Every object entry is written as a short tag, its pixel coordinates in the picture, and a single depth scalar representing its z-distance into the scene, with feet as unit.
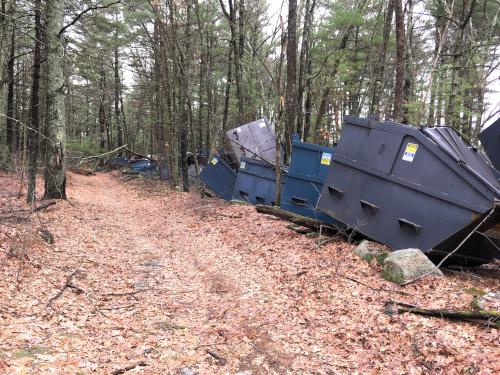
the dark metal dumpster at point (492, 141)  25.85
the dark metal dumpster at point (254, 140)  45.62
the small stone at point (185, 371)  13.33
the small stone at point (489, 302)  15.42
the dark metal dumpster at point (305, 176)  32.45
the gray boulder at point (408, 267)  19.26
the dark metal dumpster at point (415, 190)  19.69
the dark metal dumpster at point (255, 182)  41.55
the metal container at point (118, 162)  113.30
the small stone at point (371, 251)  22.16
